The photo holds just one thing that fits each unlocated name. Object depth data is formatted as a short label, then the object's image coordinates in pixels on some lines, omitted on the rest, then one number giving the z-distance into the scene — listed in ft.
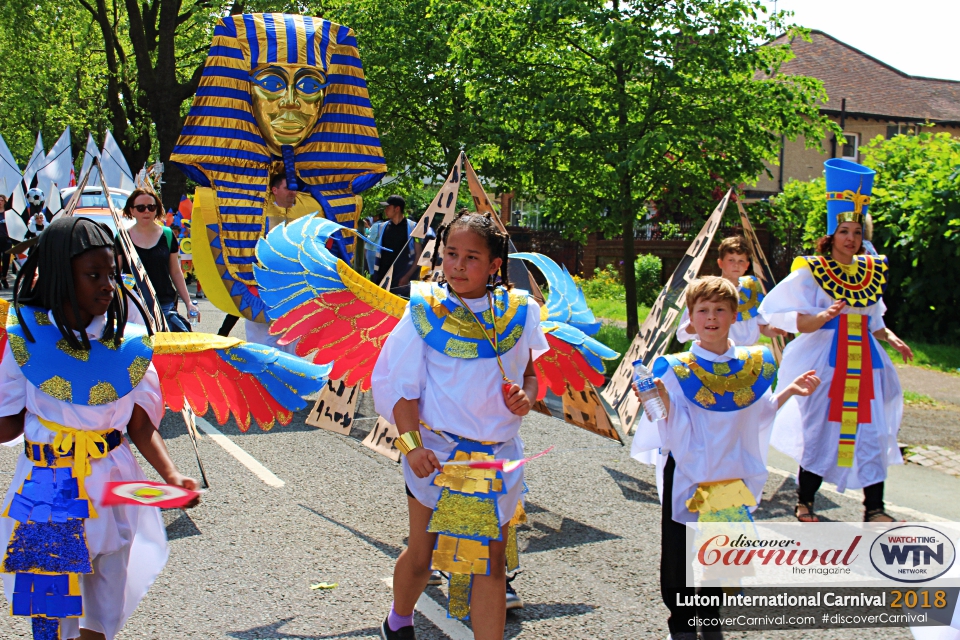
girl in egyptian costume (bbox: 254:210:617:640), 9.60
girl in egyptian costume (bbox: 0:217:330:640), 8.57
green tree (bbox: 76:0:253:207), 68.39
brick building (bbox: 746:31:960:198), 97.14
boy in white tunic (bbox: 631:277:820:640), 11.10
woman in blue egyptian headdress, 16.31
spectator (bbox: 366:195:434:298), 33.99
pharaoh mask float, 21.86
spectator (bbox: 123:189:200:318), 21.72
